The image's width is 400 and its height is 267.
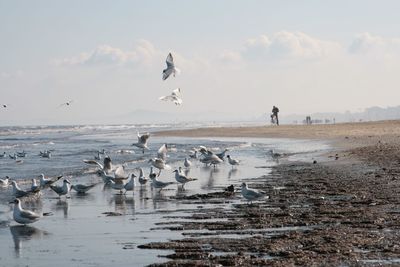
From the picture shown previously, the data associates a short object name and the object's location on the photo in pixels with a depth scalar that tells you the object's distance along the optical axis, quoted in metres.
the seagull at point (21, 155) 36.25
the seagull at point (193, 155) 32.75
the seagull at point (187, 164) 26.94
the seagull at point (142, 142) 29.60
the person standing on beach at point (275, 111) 74.31
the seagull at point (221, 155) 28.77
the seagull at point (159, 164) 23.22
